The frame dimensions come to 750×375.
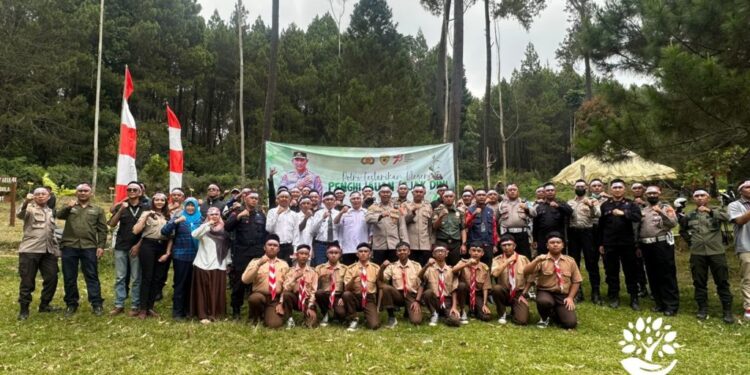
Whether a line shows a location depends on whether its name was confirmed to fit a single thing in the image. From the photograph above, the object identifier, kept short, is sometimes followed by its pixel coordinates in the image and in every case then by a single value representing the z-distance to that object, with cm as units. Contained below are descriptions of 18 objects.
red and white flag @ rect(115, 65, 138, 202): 695
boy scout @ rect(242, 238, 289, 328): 536
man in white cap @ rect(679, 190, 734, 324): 564
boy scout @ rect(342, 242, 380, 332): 546
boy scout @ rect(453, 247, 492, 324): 573
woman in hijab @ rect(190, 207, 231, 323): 555
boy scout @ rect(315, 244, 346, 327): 554
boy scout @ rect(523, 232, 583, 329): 538
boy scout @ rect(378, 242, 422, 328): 555
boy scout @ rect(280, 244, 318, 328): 541
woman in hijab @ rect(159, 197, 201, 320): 566
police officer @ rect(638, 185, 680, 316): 589
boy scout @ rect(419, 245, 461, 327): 560
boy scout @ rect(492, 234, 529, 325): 565
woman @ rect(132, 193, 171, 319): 566
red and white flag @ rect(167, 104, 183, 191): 768
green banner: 818
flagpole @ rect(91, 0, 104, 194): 1393
